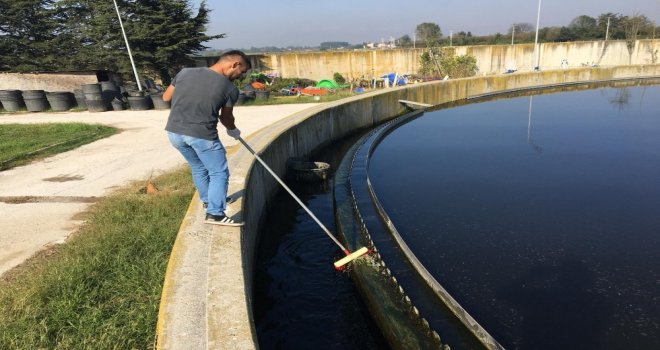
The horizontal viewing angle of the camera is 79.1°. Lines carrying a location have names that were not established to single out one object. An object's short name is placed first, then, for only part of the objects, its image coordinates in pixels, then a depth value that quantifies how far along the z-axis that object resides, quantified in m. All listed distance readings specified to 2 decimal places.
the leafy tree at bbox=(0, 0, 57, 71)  23.03
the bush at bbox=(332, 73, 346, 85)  30.22
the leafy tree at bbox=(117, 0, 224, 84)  23.14
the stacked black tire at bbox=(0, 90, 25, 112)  16.03
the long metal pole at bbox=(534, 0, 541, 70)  26.56
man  3.67
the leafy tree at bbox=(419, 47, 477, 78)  30.44
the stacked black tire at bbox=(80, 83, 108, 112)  15.30
